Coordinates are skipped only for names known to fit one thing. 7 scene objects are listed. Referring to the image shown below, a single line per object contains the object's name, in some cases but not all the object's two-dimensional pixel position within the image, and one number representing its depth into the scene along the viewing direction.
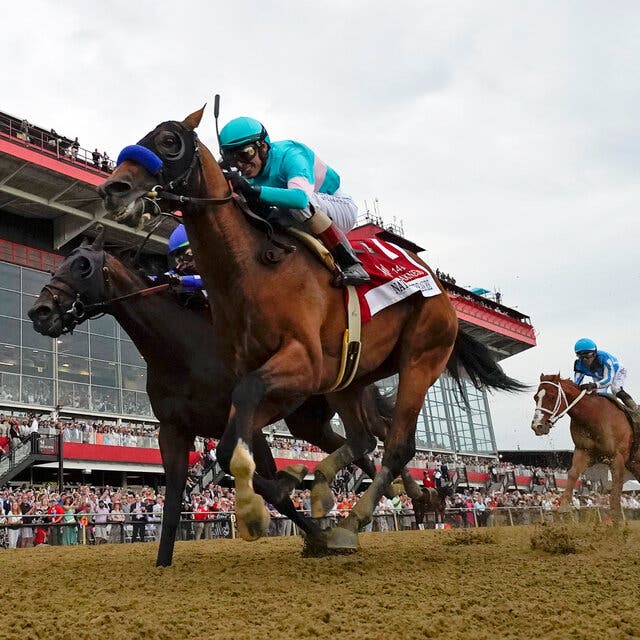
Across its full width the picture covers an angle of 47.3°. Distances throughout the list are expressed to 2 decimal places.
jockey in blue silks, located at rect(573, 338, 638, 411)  11.42
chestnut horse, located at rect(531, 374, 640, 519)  11.12
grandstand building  27.97
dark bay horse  6.19
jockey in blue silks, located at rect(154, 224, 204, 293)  6.61
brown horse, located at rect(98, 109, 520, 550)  4.36
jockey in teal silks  5.19
